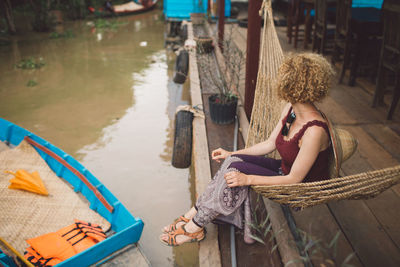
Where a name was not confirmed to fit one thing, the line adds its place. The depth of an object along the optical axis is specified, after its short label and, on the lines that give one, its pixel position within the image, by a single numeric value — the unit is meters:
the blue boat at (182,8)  8.30
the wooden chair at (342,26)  3.35
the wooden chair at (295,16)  4.93
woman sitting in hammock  1.38
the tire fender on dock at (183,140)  2.84
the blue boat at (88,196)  1.65
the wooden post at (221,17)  5.10
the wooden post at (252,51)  2.57
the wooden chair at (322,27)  3.93
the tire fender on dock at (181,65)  4.86
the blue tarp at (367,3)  5.23
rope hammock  1.16
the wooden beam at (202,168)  1.56
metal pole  1.52
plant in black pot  2.82
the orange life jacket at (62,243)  1.77
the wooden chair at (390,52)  2.53
